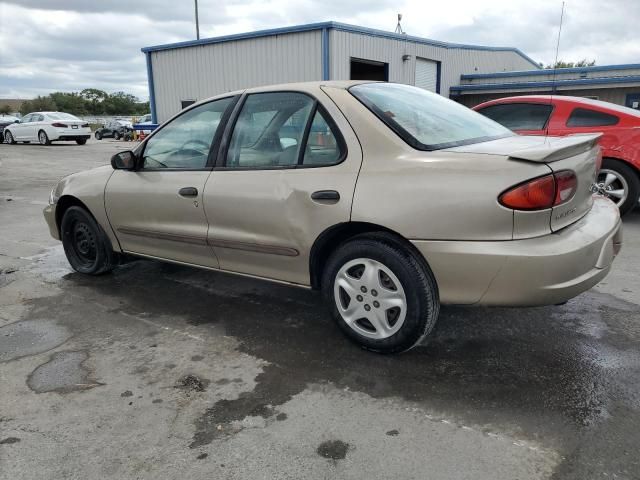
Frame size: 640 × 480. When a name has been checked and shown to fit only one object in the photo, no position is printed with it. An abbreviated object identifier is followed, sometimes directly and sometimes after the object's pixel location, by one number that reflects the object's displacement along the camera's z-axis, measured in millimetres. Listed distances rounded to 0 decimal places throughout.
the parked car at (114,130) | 32719
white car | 23469
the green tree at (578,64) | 43812
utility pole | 31662
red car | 6328
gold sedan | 2523
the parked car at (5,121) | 26609
